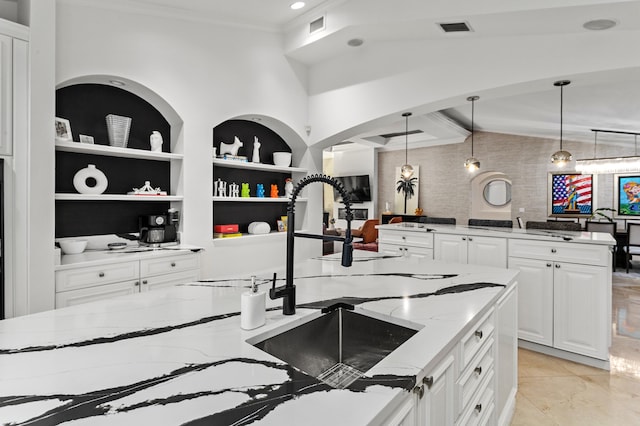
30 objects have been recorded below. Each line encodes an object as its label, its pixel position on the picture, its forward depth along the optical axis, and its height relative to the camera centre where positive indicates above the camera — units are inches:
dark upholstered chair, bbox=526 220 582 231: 148.3 -6.7
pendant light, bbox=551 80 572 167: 183.5 +27.2
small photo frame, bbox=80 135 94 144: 115.6 +22.7
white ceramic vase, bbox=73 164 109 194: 114.7 +9.3
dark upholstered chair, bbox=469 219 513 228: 171.8 -6.5
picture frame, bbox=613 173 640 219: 301.3 +13.3
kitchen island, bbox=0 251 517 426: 28.3 -15.7
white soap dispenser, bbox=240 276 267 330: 44.6 -12.7
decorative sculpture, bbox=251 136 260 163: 168.1 +26.7
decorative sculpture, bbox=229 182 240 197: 160.6 +8.5
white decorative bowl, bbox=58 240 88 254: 112.3 -12.3
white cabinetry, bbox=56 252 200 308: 100.4 -21.5
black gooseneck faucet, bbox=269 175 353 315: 49.0 -7.0
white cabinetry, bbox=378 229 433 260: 152.1 -14.8
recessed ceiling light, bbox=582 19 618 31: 103.2 +55.5
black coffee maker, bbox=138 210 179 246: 131.0 -7.6
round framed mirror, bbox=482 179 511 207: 390.3 +19.9
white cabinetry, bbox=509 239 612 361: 112.2 -28.3
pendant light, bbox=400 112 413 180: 249.8 +27.3
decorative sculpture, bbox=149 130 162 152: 131.6 +24.9
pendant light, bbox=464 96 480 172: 233.6 +30.2
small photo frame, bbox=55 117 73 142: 107.9 +24.1
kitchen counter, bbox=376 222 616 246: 115.9 -8.7
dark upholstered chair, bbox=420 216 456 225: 187.0 -5.6
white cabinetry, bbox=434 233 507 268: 133.0 -15.6
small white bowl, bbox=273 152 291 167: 179.6 +25.4
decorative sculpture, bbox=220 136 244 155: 156.3 +27.1
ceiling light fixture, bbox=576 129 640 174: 238.7 +32.2
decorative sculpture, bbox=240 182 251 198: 165.9 +8.3
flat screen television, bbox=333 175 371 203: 426.9 +26.8
